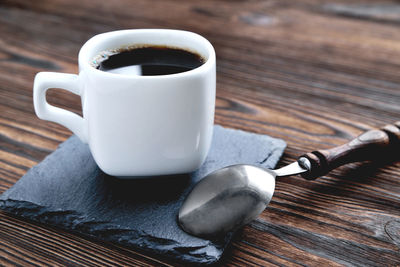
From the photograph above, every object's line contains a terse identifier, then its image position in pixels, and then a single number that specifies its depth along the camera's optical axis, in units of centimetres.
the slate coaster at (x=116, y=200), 38
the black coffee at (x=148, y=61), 42
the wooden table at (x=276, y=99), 39
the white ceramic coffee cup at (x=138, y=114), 39
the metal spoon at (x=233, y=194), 38
